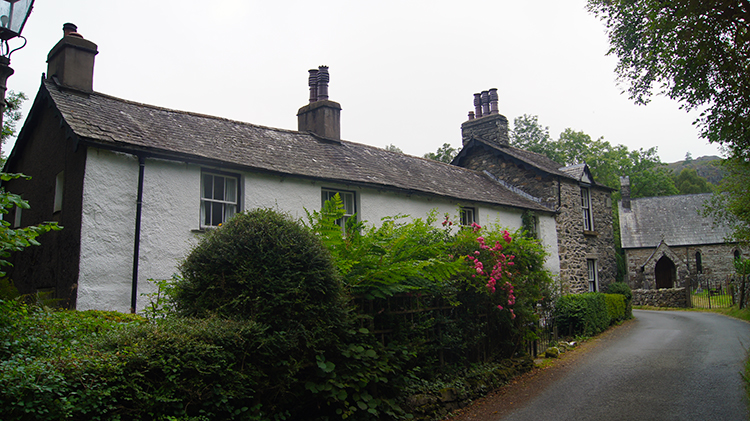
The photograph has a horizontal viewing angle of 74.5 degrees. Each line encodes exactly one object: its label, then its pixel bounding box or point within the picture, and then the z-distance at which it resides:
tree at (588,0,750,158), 8.11
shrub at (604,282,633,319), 21.12
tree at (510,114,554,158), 49.03
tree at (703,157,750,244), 17.90
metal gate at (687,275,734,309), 26.76
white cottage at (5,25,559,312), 9.60
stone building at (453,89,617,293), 21.62
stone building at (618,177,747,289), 34.38
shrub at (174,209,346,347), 5.59
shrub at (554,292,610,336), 15.26
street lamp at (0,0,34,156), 4.88
